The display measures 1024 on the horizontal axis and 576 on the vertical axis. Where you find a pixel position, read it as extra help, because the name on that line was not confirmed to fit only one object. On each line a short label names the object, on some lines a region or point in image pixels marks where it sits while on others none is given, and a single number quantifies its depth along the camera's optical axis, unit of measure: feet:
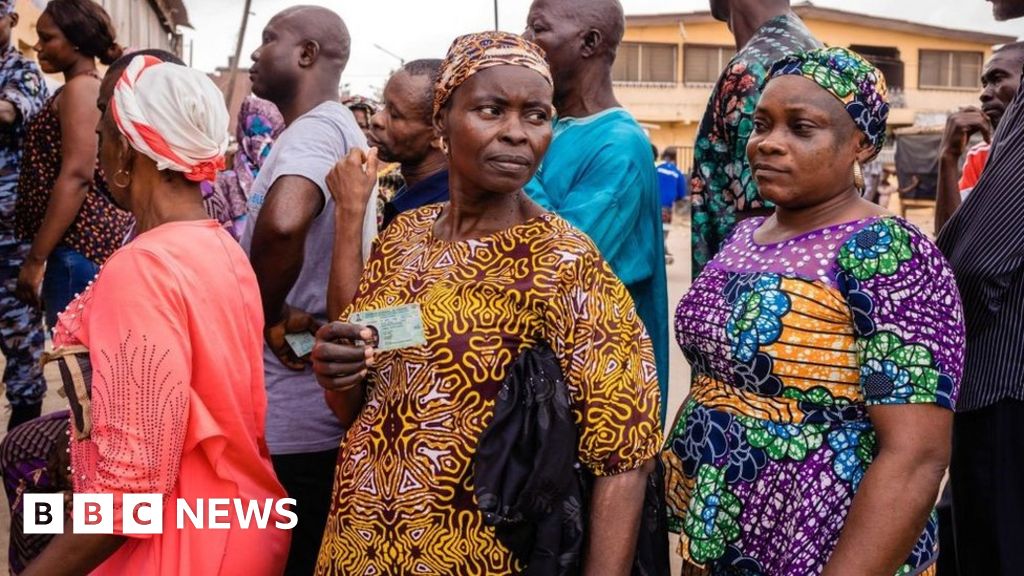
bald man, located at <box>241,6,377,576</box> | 9.02
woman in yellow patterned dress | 5.81
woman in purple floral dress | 5.65
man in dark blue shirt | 9.80
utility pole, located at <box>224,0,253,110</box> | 44.65
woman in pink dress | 6.25
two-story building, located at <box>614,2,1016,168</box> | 119.96
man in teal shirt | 8.96
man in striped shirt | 7.63
